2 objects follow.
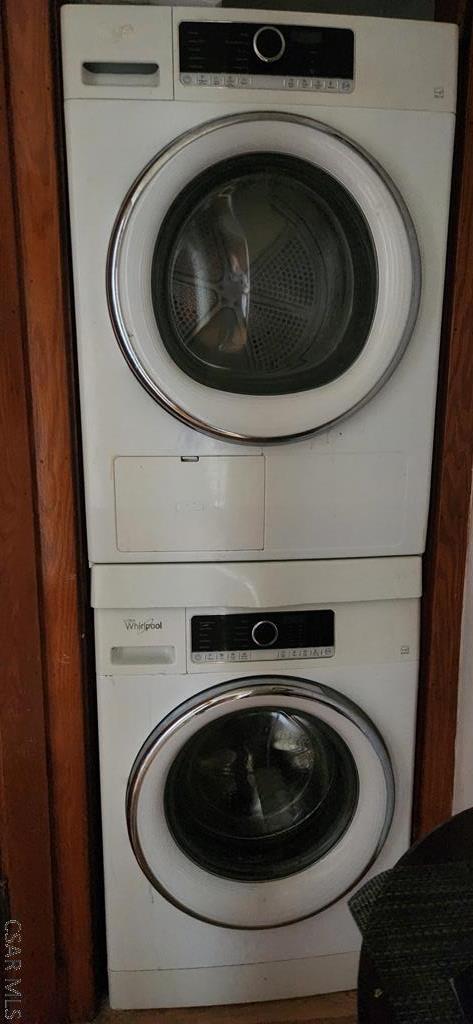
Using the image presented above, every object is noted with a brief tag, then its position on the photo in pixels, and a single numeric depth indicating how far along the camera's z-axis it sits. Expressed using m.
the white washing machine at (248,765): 1.12
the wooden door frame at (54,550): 1.00
